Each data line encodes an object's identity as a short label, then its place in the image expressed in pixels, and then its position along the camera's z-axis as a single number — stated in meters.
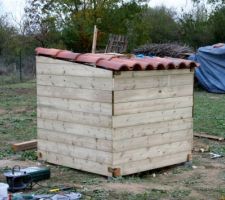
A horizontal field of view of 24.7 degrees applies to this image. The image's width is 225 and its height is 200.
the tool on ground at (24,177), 6.06
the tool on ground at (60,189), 6.06
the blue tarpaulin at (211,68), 20.02
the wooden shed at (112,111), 6.75
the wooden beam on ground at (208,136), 9.76
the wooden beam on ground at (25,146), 8.57
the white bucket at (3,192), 5.39
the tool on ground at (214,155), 8.34
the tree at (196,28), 29.92
